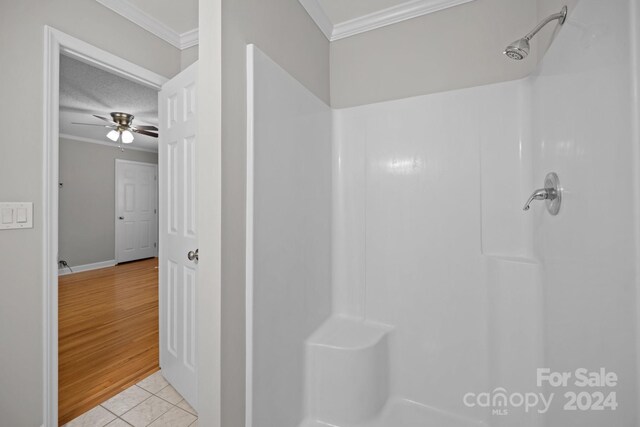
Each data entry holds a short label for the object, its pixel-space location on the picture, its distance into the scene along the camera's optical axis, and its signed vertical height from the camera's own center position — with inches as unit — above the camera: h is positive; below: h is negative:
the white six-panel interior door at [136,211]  227.5 +4.1
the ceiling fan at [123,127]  140.6 +46.3
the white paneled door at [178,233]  68.5 -4.6
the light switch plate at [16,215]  49.8 +0.2
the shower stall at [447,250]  33.4 -6.9
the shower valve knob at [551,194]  45.1 +3.4
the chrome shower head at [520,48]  45.7 +27.0
